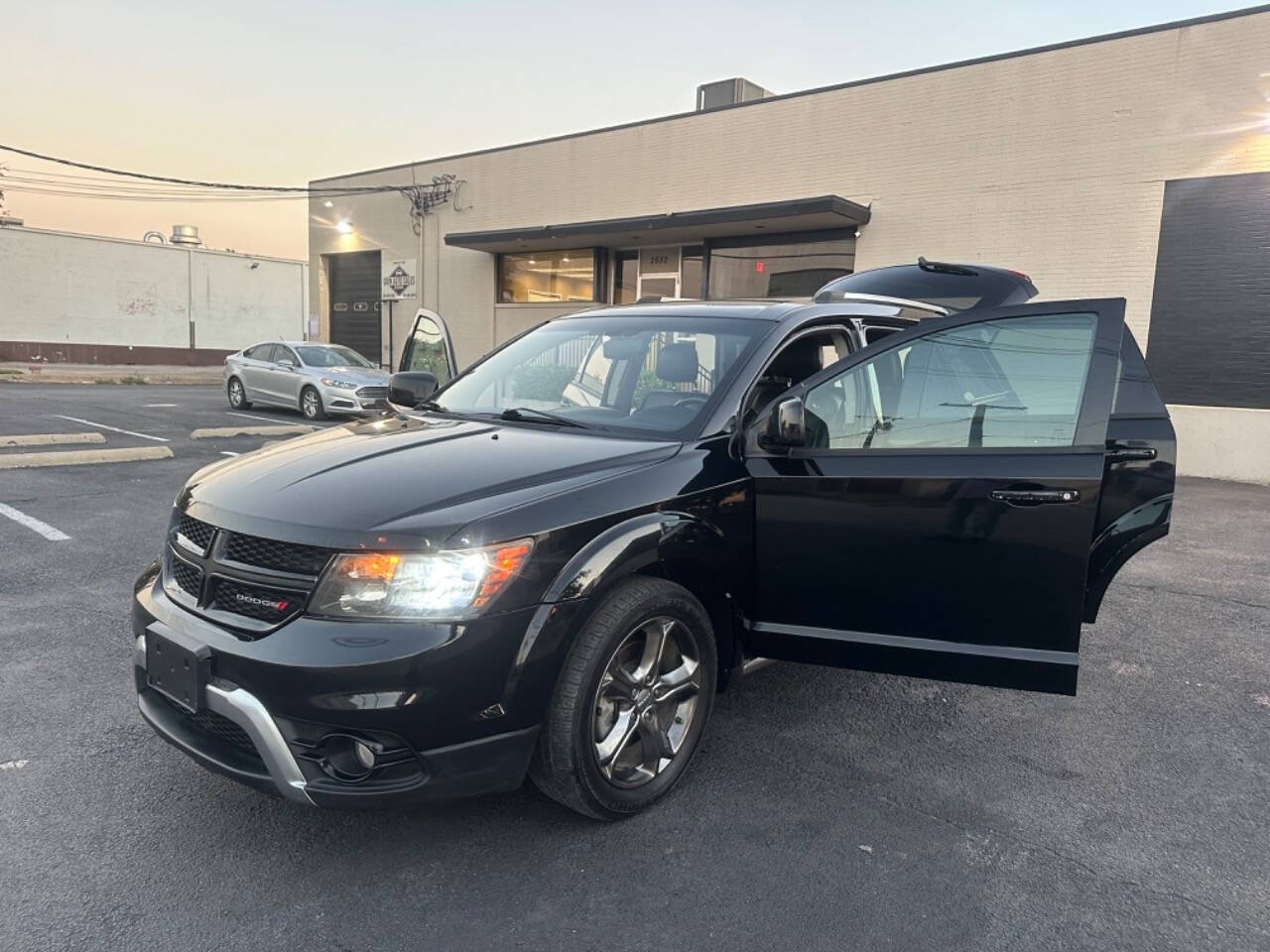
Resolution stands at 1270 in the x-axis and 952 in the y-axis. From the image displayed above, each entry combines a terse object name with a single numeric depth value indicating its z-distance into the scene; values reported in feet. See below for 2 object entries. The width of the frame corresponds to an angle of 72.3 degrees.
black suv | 8.03
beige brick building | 35.96
